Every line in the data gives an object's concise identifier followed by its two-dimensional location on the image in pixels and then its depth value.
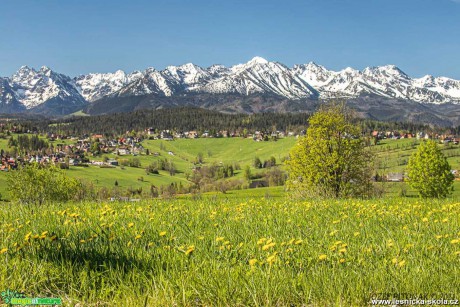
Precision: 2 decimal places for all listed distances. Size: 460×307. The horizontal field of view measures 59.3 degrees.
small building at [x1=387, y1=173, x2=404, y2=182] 152.75
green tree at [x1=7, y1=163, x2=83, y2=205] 67.50
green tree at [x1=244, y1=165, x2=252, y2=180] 194.48
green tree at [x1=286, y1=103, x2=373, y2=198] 32.84
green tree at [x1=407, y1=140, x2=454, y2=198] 58.75
